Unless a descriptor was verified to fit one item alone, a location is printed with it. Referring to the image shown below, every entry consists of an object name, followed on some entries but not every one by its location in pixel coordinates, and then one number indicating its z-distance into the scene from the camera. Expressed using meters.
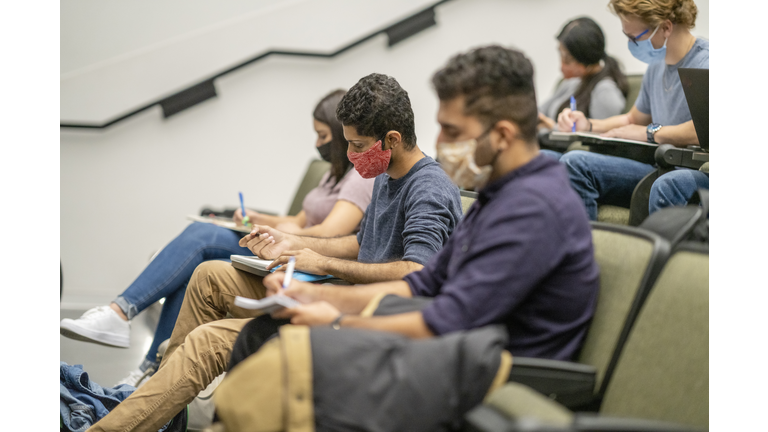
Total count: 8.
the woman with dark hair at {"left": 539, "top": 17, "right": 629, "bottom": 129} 7.07
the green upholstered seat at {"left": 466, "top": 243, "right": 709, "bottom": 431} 5.23
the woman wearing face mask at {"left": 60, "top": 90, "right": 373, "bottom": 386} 6.50
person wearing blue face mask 6.31
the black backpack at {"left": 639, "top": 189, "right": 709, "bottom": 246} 5.41
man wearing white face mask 5.27
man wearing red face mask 5.79
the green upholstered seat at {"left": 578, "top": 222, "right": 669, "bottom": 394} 5.36
